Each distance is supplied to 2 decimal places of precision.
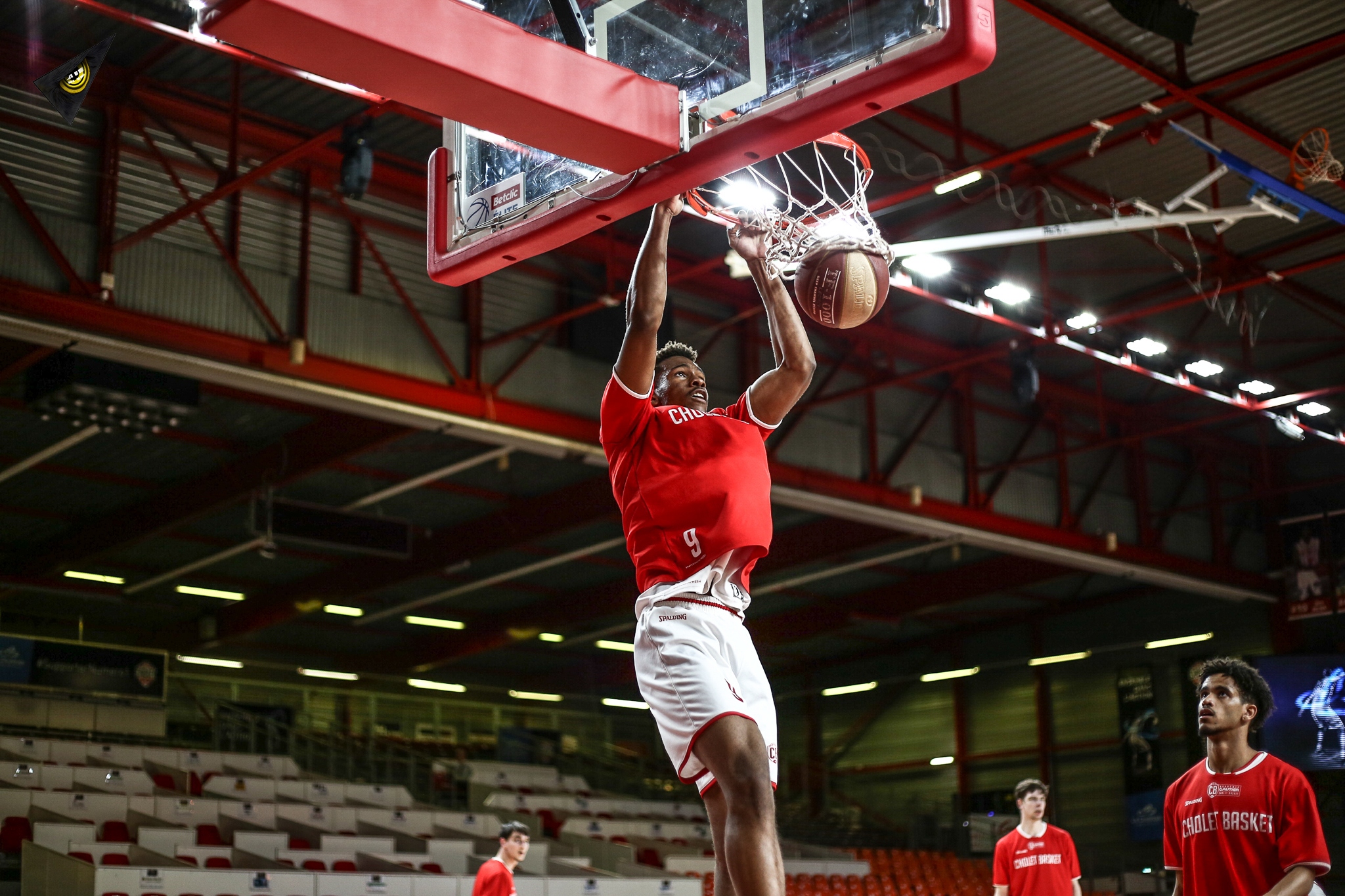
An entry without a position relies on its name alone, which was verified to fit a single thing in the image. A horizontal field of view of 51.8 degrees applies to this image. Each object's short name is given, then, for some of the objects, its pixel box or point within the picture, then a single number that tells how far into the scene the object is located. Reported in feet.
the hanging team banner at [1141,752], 87.81
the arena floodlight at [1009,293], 52.29
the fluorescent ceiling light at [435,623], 95.25
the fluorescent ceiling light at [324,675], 101.91
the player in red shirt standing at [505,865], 36.01
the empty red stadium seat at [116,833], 56.18
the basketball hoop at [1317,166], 43.65
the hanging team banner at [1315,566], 84.30
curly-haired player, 17.69
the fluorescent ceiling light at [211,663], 98.53
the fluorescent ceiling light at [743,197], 20.35
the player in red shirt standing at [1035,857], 37.01
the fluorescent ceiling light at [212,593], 86.58
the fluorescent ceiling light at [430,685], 108.17
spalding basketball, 18.63
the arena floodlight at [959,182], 44.50
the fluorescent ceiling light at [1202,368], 59.62
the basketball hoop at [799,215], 19.08
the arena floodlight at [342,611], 87.31
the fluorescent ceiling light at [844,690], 111.96
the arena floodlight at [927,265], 49.70
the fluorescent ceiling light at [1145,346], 57.82
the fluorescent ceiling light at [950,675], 104.63
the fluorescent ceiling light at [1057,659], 97.76
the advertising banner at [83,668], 82.02
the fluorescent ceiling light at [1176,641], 92.12
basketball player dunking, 14.06
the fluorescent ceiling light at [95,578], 82.23
